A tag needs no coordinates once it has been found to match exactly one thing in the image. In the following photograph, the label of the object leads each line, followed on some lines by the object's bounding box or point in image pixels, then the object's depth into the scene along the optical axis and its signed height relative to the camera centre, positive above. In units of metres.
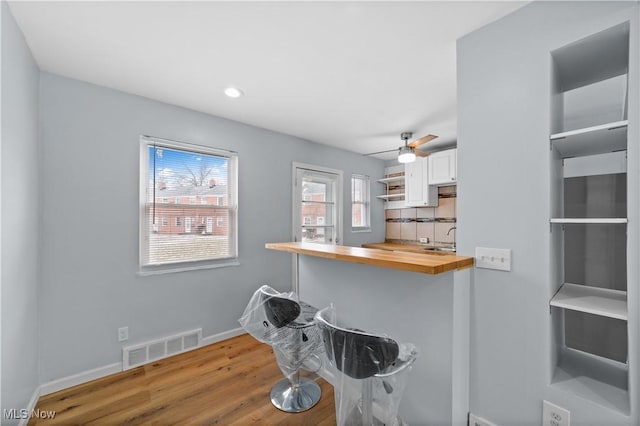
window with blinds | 2.75 +0.07
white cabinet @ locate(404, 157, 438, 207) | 4.40 +0.43
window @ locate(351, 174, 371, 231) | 5.14 +0.17
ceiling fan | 3.17 +0.77
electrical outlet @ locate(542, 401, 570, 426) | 1.34 -0.97
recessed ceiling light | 2.56 +1.11
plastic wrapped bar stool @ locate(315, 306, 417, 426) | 1.31 -0.77
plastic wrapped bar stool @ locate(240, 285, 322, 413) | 1.90 -0.84
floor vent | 2.58 -1.33
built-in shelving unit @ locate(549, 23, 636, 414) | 1.36 -0.01
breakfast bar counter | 1.53 -0.62
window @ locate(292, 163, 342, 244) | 4.00 +0.14
